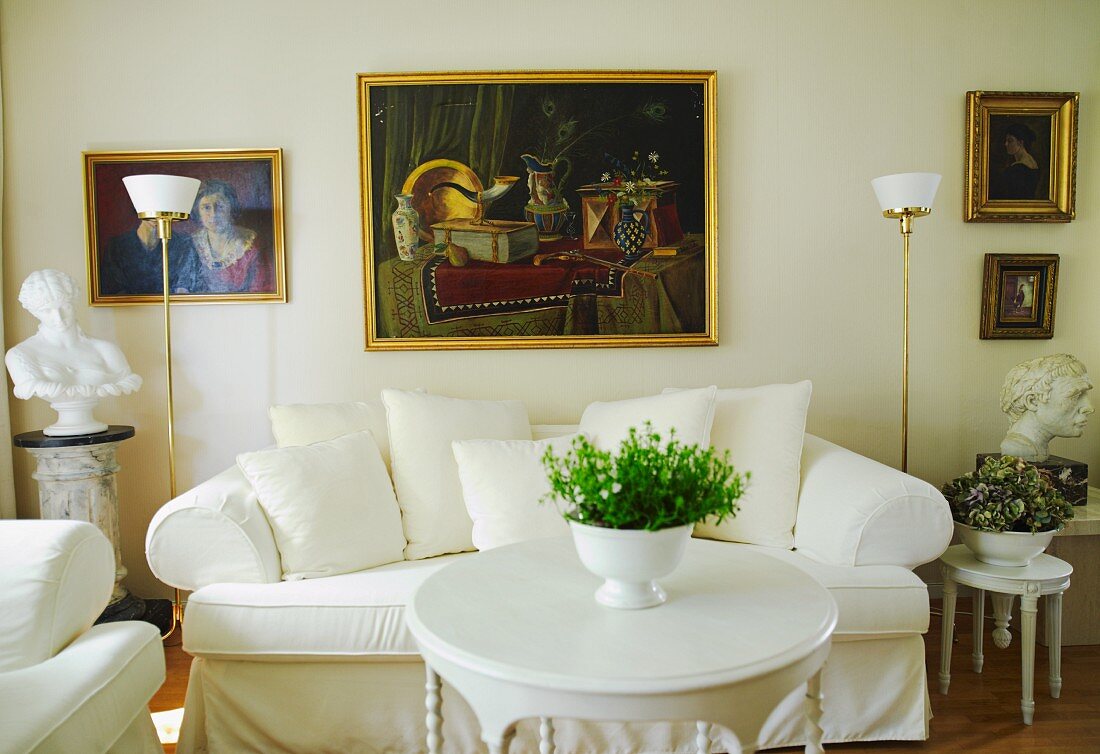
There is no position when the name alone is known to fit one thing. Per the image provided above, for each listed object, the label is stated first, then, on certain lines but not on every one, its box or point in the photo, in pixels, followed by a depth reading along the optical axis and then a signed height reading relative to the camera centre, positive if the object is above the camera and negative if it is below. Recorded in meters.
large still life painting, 3.15 +0.48
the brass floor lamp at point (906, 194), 2.84 +0.48
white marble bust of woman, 2.74 -0.13
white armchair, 1.49 -0.72
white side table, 2.35 -0.87
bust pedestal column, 2.77 -0.56
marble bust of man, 2.80 -0.31
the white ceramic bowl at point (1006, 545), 2.40 -0.72
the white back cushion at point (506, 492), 2.49 -0.56
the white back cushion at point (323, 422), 2.69 -0.35
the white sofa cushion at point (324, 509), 2.33 -0.58
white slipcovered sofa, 2.14 -0.91
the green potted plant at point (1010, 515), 2.40 -0.62
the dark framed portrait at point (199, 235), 3.16 +0.38
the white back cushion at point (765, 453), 2.59 -0.46
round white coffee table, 1.25 -0.57
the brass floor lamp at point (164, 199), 2.78 +0.47
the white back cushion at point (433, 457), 2.61 -0.47
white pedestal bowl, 1.43 -0.45
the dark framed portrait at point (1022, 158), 3.22 +0.69
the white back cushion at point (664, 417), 2.65 -0.33
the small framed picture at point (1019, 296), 3.25 +0.10
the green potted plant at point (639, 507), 1.44 -0.35
